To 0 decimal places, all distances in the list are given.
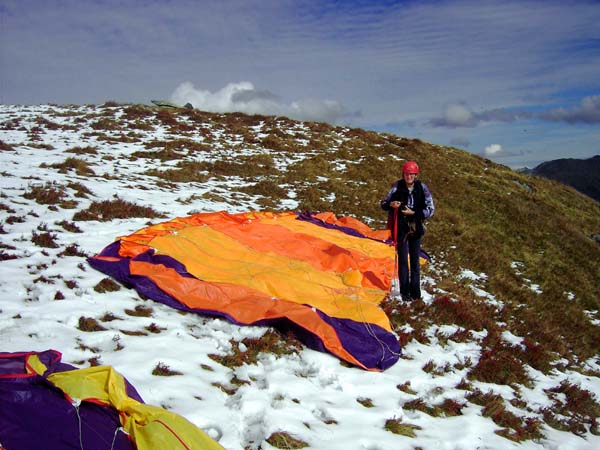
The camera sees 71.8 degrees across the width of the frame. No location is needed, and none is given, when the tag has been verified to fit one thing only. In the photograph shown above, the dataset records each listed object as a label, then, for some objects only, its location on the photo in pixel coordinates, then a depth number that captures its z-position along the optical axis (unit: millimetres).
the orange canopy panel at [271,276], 6730
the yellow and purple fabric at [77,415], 3316
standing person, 8375
